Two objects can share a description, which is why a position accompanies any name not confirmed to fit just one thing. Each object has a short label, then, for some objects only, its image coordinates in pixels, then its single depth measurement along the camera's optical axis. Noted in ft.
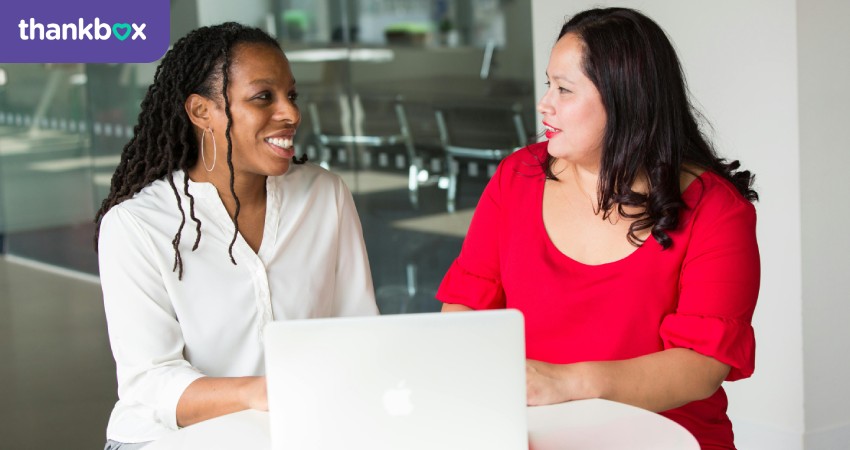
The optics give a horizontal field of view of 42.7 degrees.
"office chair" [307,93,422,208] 17.03
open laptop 4.81
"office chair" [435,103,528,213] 16.83
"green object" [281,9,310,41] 16.89
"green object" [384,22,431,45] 16.70
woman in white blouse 7.21
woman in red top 6.67
